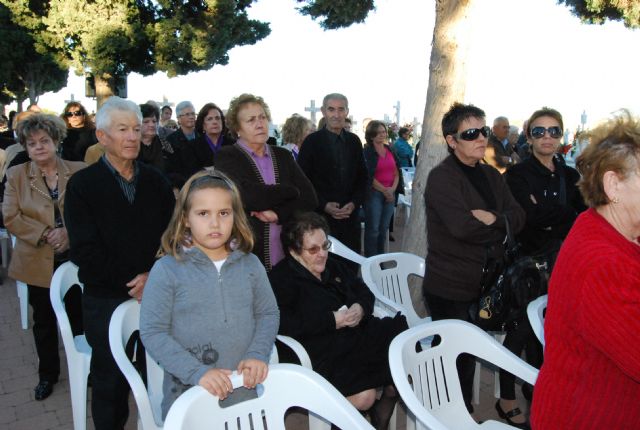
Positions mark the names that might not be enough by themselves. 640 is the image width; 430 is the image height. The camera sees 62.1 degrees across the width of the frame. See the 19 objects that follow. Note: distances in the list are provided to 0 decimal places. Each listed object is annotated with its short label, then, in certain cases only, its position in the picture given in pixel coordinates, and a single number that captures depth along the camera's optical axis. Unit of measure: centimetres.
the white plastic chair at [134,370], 222
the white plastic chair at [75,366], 287
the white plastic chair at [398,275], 375
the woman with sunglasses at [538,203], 325
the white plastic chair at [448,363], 227
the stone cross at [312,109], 1167
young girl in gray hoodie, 210
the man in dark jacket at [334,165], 510
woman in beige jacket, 360
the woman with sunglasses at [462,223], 283
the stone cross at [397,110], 1953
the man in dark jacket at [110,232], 258
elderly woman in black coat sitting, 277
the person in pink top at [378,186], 677
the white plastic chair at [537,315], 259
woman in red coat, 135
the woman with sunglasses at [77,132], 465
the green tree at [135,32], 1822
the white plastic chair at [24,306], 494
